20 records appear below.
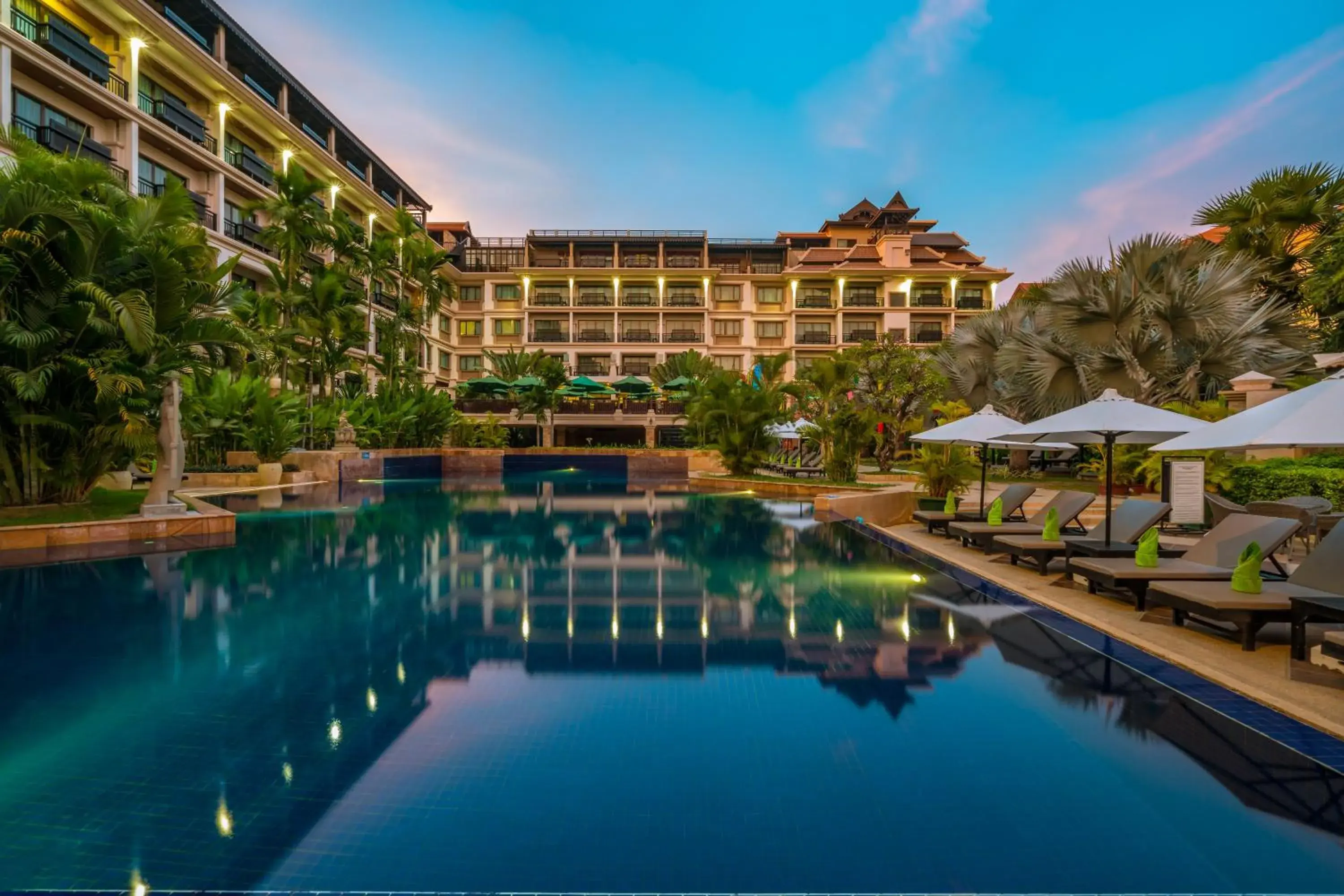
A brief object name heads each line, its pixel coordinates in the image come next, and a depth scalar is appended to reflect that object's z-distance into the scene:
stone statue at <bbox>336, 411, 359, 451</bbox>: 23.55
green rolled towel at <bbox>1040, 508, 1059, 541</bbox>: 8.57
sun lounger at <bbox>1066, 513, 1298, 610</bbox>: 6.32
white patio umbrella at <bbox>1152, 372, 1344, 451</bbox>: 4.57
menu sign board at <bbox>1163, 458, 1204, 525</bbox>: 11.91
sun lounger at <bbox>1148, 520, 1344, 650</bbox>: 5.12
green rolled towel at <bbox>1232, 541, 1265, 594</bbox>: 5.38
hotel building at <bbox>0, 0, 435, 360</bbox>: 19.66
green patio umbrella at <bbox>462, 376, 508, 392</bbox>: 33.94
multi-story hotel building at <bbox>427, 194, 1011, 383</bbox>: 49.47
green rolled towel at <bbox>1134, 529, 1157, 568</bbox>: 6.62
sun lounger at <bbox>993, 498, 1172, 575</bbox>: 8.23
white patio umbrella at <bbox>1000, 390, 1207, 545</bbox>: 8.00
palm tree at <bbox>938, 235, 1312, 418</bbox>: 16.34
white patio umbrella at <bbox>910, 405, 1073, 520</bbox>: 11.03
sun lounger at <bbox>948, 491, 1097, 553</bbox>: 9.51
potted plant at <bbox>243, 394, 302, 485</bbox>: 19.55
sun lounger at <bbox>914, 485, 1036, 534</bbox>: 11.38
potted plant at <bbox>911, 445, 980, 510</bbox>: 13.52
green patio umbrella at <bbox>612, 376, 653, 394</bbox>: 35.22
